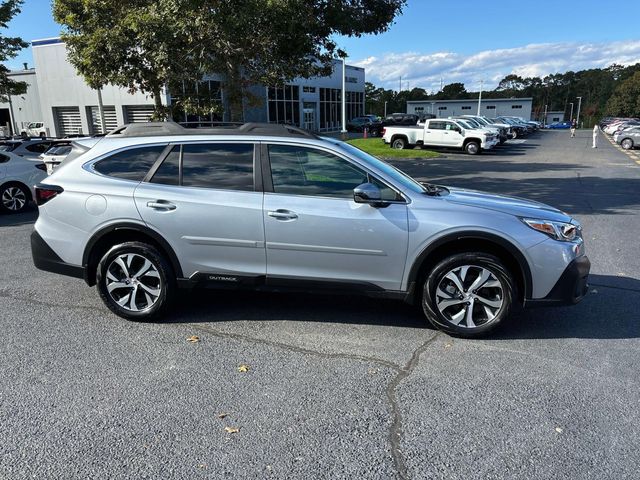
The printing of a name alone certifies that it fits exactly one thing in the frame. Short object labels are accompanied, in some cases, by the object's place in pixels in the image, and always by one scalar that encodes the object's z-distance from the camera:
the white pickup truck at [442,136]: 26.20
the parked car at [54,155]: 11.29
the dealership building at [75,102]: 32.28
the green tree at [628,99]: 84.69
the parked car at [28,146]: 13.14
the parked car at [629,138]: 28.55
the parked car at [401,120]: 47.03
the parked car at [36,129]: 35.17
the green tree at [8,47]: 17.91
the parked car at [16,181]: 10.37
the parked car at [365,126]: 47.53
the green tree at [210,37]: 9.45
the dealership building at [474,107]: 92.06
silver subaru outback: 4.11
